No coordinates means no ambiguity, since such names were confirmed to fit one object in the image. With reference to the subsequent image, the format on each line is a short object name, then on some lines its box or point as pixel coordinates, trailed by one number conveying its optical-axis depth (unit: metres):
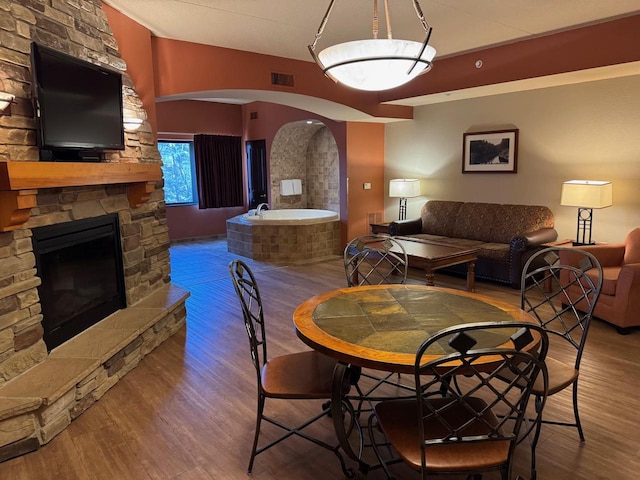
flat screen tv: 2.54
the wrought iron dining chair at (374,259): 3.05
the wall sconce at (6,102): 2.41
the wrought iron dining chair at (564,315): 2.11
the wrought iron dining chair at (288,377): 2.01
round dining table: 1.75
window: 8.43
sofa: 4.95
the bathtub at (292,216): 6.82
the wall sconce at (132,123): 3.53
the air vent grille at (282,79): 4.91
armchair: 3.61
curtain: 8.55
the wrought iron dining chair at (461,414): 1.44
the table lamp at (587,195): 4.46
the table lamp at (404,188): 6.48
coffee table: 4.53
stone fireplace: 2.33
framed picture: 5.66
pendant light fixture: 2.08
